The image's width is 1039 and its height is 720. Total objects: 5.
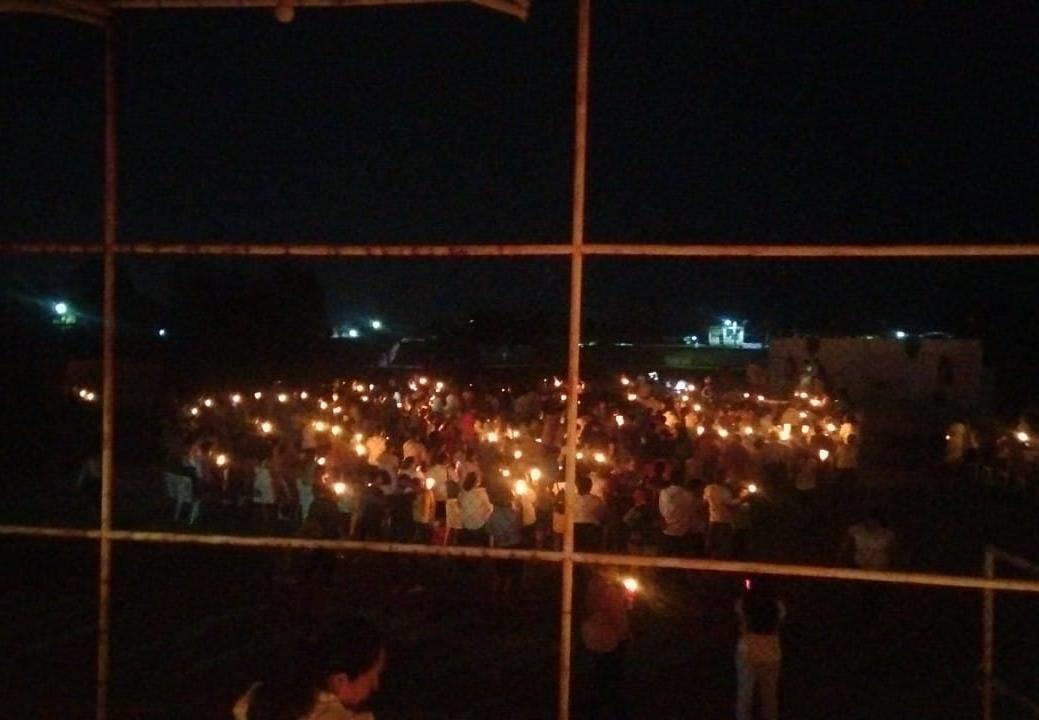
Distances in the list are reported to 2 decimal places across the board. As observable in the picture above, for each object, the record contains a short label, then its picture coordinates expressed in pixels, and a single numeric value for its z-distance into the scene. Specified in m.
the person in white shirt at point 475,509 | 13.40
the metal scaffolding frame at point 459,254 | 4.43
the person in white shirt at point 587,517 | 13.33
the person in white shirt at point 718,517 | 13.89
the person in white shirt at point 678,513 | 13.06
